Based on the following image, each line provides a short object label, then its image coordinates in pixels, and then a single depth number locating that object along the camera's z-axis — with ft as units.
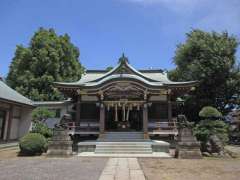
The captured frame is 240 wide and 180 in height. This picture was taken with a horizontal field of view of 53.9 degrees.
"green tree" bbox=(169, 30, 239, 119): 77.61
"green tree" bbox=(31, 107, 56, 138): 63.11
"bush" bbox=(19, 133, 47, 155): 40.98
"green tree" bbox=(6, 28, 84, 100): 97.96
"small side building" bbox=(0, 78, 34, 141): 58.95
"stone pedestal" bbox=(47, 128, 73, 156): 40.23
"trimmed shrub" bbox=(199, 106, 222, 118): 48.01
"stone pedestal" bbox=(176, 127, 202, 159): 39.73
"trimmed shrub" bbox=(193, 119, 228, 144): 46.40
